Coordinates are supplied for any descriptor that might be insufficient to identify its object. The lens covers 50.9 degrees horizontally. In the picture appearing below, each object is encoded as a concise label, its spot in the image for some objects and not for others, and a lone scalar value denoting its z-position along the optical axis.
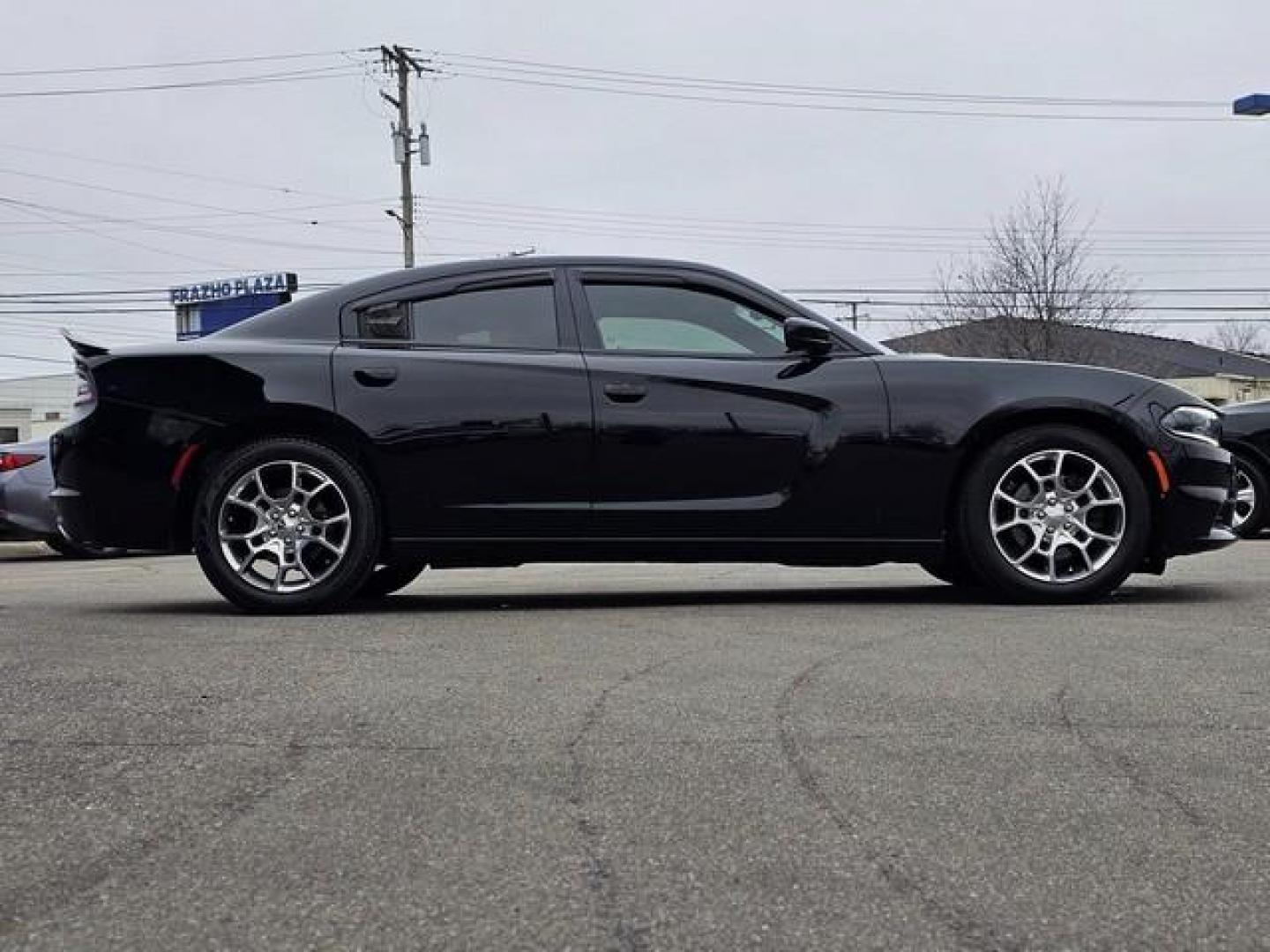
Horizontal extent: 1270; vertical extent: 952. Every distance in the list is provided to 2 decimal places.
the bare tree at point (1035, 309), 38.12
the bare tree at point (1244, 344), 76.00
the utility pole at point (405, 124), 36.47
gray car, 11.52
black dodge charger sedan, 5.55
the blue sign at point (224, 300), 47.12
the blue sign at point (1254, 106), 21.69
